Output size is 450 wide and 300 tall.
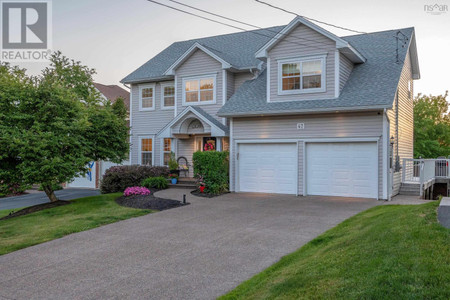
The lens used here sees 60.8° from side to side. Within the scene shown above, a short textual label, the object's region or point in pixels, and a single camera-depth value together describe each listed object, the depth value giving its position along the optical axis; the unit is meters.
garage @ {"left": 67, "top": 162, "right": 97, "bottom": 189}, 22.88
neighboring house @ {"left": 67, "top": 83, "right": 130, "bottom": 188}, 22.63
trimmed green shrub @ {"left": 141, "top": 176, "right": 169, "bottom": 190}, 17.55
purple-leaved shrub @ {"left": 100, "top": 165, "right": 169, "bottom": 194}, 18.14
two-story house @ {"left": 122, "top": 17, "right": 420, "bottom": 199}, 14.14
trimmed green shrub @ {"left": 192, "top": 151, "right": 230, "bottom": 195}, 15.73
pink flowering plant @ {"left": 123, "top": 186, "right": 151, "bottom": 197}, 15.00
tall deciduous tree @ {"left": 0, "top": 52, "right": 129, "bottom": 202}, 12.35
